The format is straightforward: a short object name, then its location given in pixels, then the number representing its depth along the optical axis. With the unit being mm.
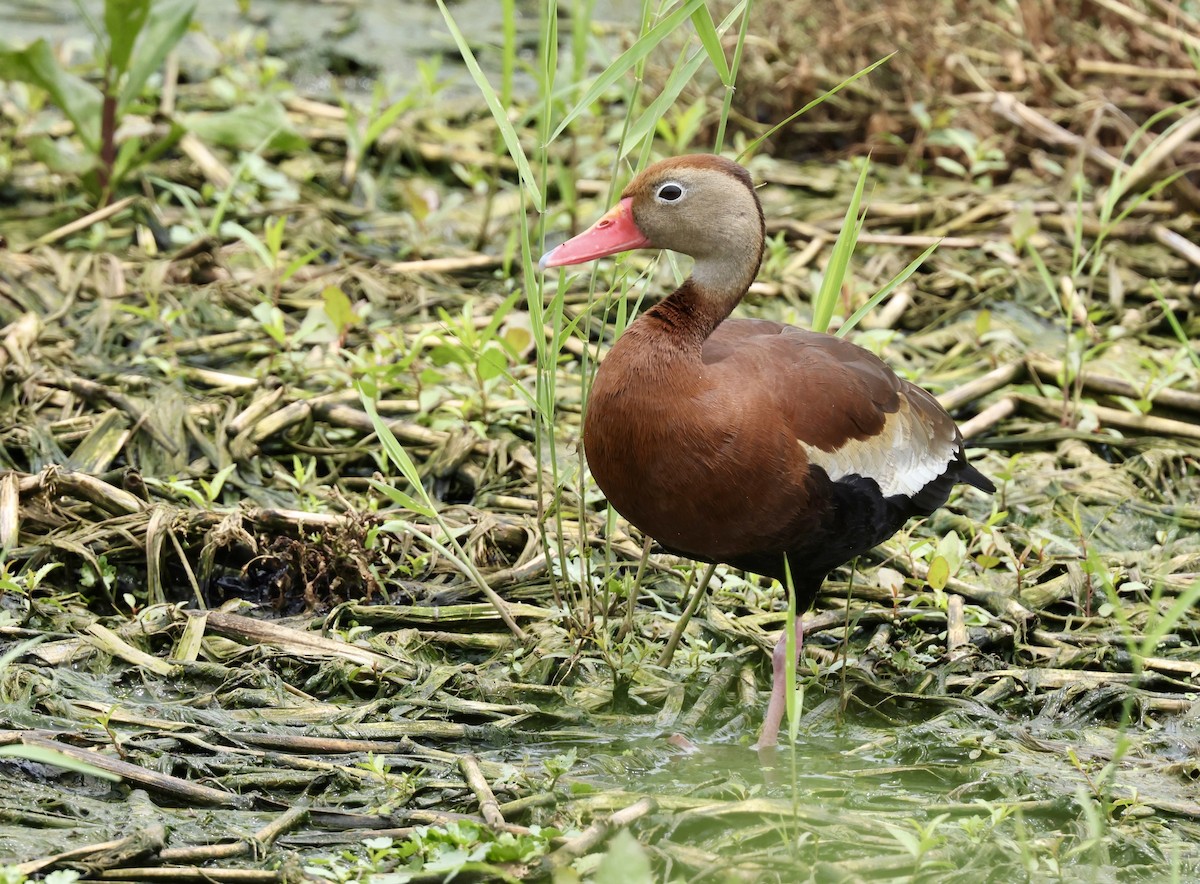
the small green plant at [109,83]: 12055
